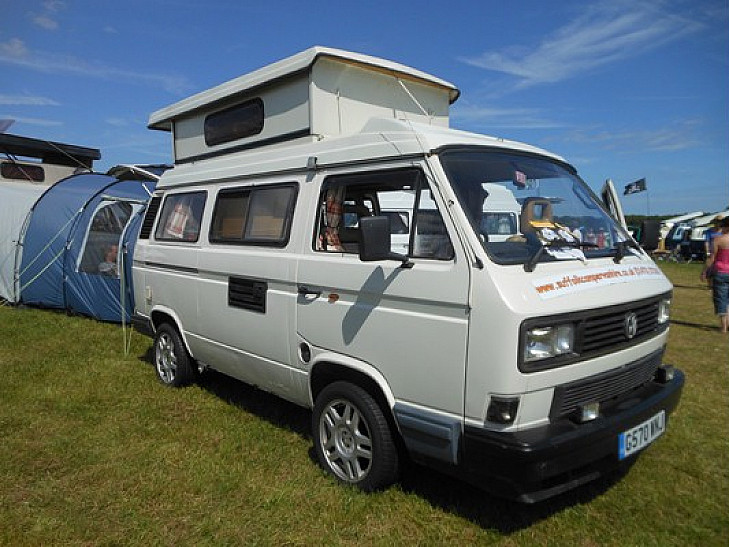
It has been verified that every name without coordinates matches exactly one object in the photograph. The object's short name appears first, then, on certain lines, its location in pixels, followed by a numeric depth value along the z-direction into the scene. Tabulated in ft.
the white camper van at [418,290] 9.63
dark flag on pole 31.89
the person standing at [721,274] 29.22
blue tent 32.63
